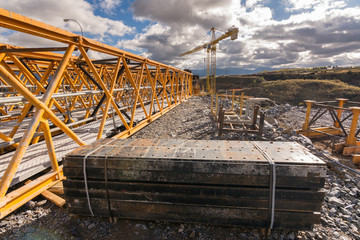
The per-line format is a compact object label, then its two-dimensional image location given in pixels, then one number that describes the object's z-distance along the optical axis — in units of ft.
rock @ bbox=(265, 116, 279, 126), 29.14
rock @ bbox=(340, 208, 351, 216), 9.84
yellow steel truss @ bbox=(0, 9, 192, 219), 7.90
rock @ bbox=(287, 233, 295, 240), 7.69
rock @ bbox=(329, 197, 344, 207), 10.50
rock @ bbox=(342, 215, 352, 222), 9.35
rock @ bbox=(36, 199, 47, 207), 9.96
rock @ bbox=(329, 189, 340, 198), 11.55
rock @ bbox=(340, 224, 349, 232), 8.63
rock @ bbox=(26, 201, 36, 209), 9.80
